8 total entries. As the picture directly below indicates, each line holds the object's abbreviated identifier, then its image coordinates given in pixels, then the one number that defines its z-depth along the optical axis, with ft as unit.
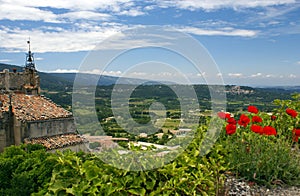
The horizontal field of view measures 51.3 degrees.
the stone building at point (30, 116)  65.21
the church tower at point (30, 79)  80.07
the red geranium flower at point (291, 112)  15.54
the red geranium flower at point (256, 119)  14.45
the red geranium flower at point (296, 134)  14.25
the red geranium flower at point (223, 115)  14.88
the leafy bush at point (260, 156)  13.19
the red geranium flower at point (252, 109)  15.19
